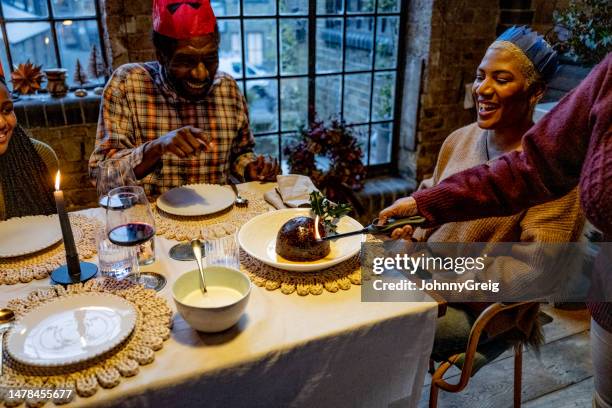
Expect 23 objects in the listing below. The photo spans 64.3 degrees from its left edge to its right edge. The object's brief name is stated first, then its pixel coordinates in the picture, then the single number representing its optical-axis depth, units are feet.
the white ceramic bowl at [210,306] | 2.92
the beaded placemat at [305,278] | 3.54
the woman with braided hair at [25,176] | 5.41
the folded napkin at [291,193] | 4.82
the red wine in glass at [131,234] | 3.51
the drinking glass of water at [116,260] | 3.66
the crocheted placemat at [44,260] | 3.60
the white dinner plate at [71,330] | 2.80
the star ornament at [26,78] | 7.52
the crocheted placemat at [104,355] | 2.65
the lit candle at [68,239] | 3.42
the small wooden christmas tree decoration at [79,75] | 8.09
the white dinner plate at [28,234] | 3.89
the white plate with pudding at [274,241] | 3.64
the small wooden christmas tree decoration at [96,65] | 8.00
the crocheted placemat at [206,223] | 4.32
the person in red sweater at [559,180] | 3.11
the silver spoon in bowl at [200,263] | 3.29
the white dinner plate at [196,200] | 4.66
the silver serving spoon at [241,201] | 4.95
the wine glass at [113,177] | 3.84
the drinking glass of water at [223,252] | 3.90
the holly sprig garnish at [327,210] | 3.95
